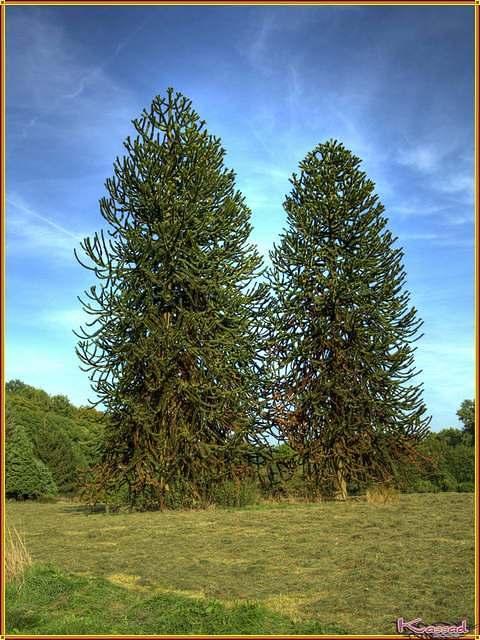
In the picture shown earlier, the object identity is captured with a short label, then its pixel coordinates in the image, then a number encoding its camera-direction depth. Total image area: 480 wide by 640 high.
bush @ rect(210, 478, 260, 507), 15.59
